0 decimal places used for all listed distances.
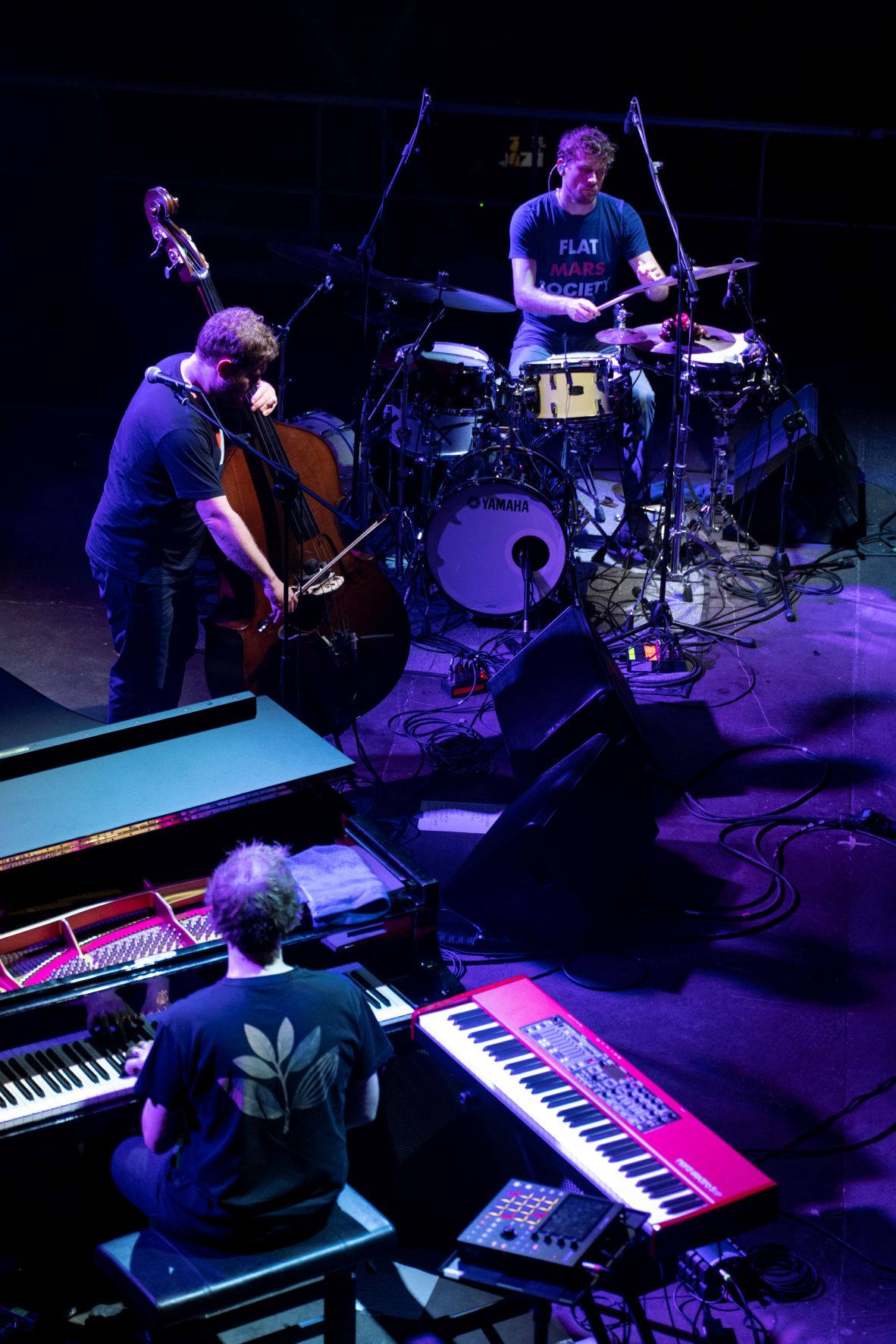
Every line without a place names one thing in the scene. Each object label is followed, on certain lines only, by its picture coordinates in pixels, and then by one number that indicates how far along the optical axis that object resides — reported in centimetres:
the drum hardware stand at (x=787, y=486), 827
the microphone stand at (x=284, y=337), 714
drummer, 790
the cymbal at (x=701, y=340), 749
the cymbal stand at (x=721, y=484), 838
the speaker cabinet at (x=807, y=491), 867
